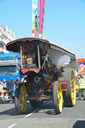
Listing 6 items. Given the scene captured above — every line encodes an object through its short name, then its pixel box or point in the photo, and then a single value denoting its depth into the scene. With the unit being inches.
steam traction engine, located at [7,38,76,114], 343.0
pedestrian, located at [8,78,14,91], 594.9
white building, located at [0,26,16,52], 2874.0
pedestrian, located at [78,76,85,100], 587.6
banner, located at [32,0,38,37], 1311.0
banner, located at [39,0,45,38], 1312.7
